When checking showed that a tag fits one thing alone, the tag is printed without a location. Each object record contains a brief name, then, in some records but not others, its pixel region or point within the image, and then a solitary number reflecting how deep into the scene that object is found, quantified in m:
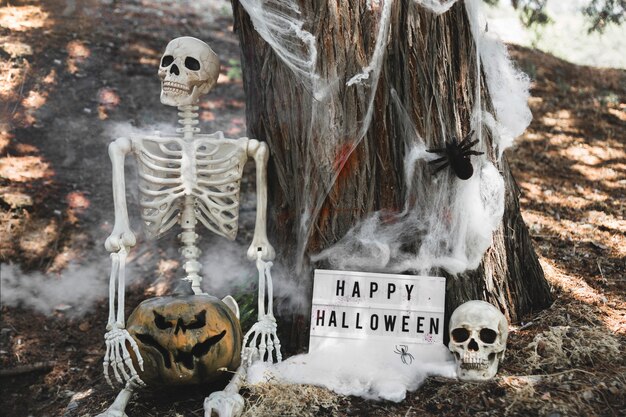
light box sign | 3.29
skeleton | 3.35
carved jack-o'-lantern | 3.05
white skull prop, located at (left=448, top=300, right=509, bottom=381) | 3.10
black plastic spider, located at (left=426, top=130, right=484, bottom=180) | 3.28
